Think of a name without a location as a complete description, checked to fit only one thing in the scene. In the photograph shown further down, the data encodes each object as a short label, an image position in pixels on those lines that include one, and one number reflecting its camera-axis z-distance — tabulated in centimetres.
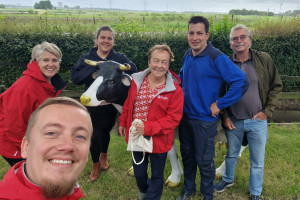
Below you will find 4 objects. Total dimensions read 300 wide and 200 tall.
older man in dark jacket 274
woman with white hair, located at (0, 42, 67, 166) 226
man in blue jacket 249
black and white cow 254
